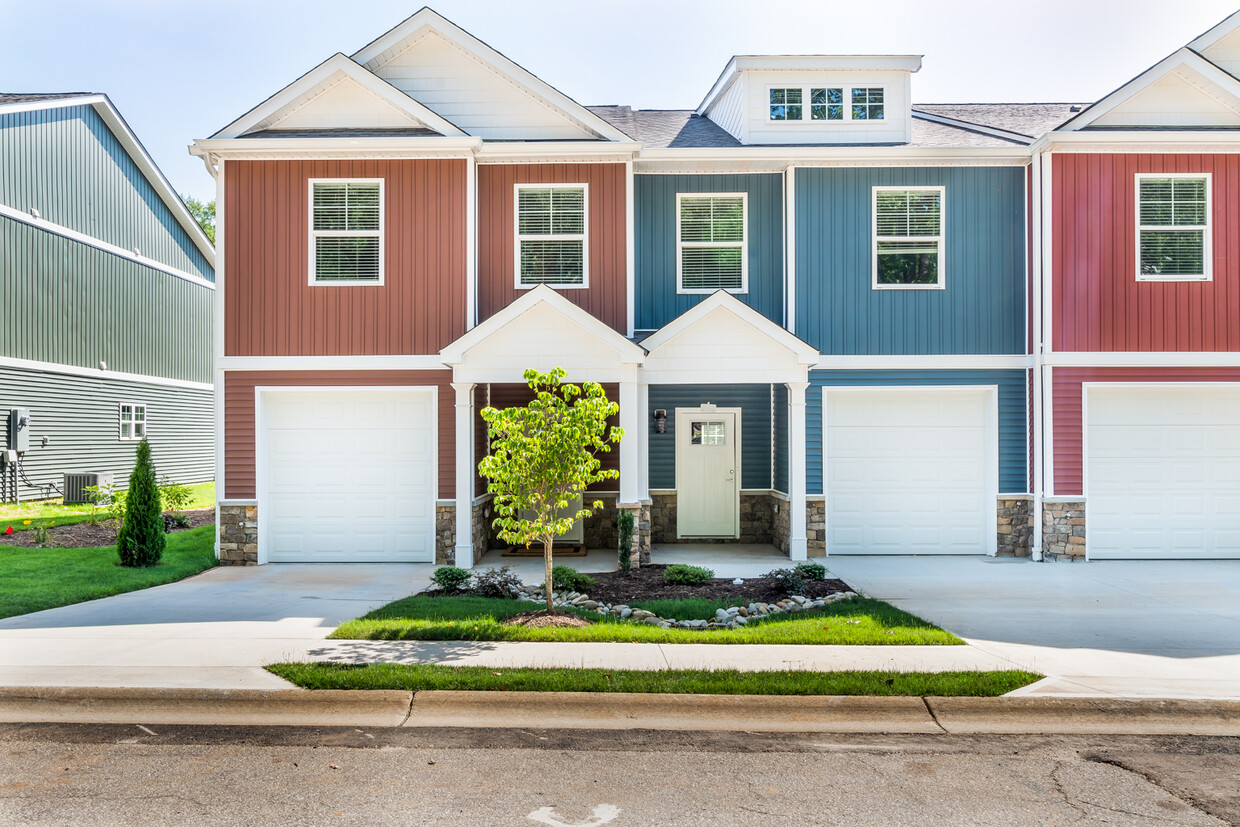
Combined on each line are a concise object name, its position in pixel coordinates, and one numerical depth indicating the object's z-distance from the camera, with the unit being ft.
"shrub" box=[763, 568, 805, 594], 31.07
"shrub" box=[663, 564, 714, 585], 33.04
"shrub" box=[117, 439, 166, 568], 36.09
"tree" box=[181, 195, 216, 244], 149.45
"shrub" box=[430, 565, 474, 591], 30.86
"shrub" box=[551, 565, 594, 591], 31.32
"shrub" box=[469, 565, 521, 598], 30.12
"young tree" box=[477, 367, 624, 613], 26.30
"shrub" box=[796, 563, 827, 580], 33.35
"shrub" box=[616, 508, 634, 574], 36.47
